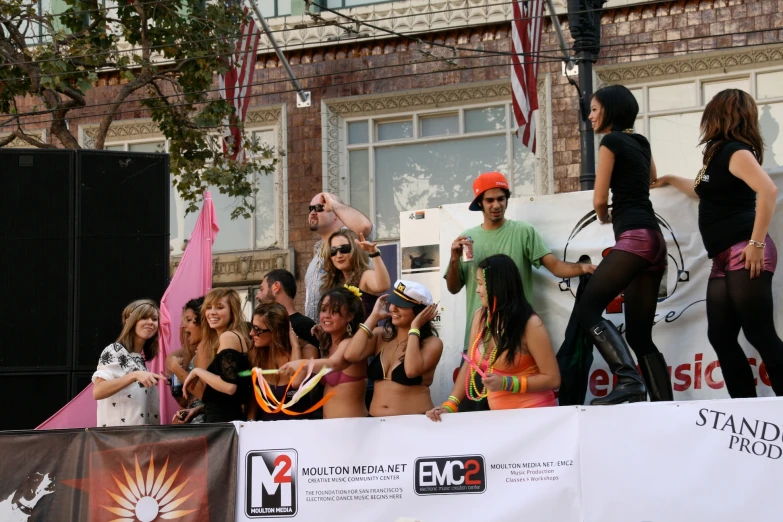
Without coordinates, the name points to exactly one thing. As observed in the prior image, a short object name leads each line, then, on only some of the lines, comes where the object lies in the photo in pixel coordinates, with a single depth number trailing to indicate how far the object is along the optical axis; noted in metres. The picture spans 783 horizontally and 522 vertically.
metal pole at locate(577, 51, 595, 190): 11.69
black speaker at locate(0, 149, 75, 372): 8.48
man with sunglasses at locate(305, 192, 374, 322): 8.34
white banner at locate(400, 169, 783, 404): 7.21
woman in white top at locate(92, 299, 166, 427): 7.61
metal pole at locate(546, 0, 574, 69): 16.23
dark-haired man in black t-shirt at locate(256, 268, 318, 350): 8.16
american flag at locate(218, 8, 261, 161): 16.94
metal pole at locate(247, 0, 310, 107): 17.58
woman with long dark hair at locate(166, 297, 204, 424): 7.97
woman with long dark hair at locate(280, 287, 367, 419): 7.11
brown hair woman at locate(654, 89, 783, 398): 6.37
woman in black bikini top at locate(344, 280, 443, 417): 6.90
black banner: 6.95
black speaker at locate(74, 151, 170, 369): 8.57
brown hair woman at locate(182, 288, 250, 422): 7.37
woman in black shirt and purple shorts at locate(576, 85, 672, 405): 6.58
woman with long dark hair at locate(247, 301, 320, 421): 7.54
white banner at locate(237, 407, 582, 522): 6.29
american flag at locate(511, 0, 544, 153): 15.88
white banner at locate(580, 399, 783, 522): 5.89
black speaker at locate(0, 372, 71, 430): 8.44
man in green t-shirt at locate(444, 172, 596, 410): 7.39
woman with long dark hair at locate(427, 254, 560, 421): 6.53
